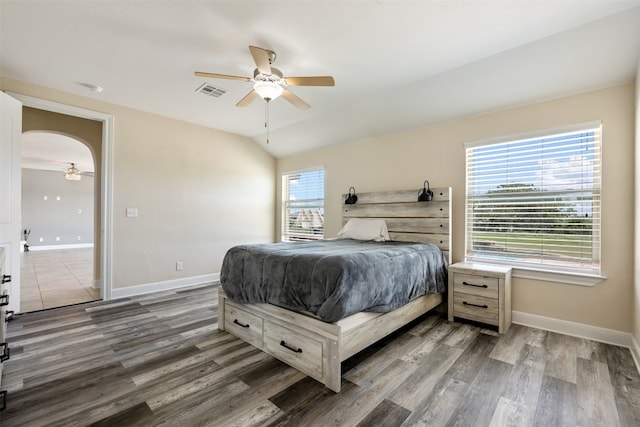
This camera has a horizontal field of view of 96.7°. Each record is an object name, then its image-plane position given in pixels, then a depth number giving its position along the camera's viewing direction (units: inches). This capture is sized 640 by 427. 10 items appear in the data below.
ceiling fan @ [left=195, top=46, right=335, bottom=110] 91.4
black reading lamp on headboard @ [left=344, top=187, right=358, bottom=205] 170.9
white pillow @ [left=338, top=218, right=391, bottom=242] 147.5
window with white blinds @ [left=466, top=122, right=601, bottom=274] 105.2
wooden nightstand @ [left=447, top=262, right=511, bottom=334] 108.8
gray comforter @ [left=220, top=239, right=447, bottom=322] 76.0
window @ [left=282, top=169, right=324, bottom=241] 202.5
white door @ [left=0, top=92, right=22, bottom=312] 112.0
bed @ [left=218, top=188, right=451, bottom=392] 75.1
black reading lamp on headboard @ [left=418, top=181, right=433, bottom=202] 136.8
